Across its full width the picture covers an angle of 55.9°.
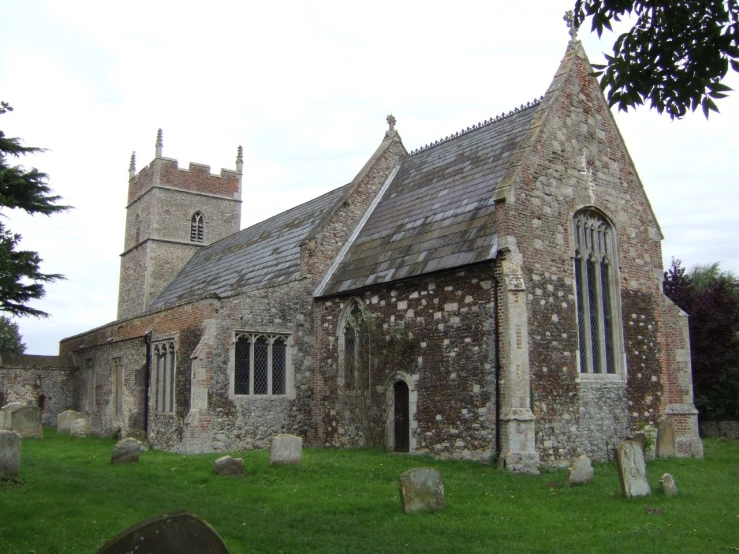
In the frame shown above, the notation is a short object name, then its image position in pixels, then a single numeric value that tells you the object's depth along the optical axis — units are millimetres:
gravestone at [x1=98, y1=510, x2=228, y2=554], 4801
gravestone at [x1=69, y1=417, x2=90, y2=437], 24297
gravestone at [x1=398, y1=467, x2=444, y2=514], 10078
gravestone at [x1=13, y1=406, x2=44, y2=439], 22125
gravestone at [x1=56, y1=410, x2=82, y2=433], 25356
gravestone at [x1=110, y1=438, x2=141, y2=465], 15083
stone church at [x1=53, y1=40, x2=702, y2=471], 14906
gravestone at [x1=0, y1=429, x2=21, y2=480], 11883
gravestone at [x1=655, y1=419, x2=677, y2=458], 16688
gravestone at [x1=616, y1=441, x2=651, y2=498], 11062
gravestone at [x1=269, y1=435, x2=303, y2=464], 13766
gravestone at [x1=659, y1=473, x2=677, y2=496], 11410
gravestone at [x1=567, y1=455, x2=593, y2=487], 12180
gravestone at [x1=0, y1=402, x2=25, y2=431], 21984
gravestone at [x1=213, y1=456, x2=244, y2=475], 13148
